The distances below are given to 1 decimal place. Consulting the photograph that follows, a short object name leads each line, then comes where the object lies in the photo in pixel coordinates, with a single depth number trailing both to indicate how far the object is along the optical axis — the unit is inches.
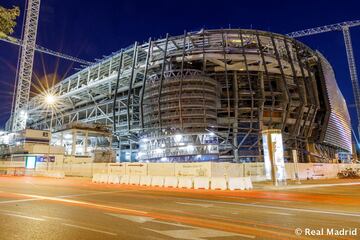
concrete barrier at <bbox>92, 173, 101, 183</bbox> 1066.1
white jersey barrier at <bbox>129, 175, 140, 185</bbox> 954.0
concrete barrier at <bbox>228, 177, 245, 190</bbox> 743.1
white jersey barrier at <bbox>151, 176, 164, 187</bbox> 882.1
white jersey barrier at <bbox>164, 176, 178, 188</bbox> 849.7
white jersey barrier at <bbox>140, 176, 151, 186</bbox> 914.8
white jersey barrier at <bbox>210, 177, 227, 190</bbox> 748.6
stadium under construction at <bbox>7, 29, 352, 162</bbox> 2132.1
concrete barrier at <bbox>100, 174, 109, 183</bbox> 1040.1
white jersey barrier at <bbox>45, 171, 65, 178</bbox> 1338.1
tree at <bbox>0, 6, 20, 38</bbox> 284.3
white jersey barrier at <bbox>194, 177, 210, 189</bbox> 778.2
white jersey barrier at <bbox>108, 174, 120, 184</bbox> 1006.5
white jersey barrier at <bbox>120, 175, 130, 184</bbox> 986.7
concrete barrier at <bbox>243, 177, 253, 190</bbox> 754.6
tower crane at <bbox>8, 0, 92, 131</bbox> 2802.7
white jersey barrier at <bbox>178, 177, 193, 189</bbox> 814.5
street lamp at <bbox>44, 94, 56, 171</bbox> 1438.2
